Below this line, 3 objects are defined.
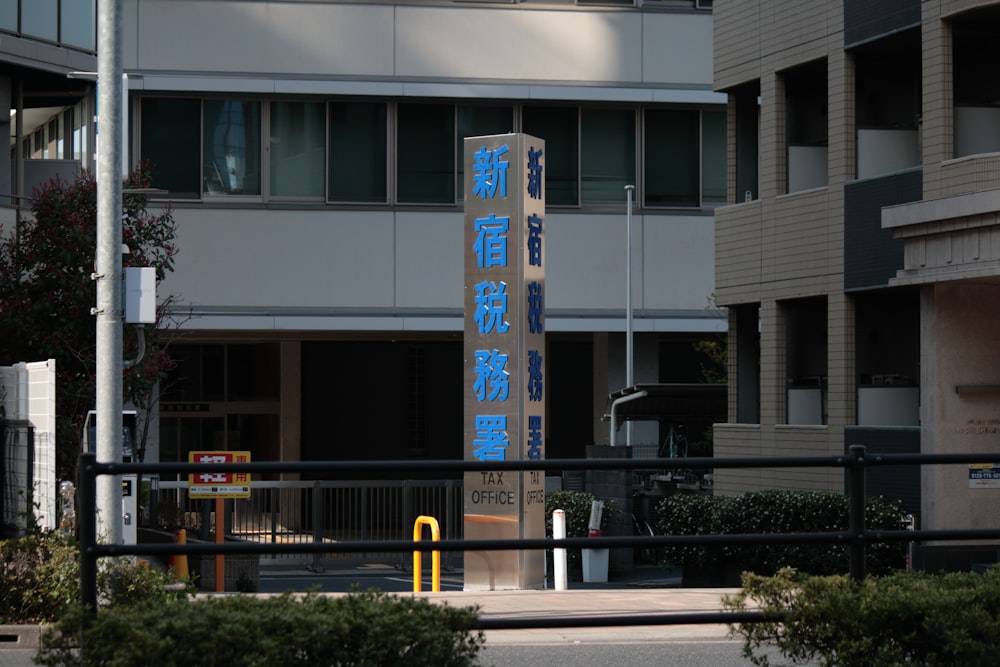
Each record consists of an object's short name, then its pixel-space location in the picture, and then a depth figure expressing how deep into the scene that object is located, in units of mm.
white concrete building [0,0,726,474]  32875
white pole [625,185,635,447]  33719
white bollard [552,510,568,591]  19984
